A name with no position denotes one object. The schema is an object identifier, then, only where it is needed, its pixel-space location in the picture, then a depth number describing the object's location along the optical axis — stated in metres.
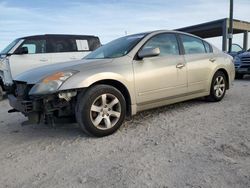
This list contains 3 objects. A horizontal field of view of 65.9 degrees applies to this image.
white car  5.73
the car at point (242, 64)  6.76
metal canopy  14.73
